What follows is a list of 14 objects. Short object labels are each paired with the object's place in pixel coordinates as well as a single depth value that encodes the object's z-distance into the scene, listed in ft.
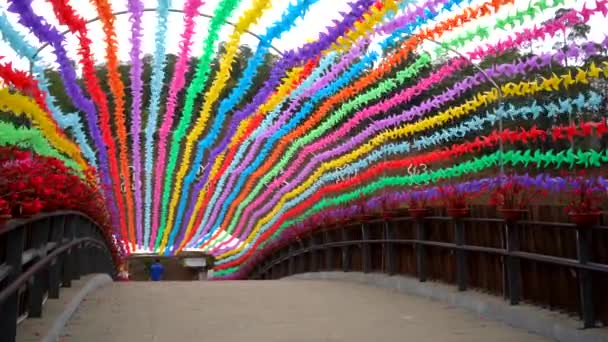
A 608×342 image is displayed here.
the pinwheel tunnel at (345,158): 20.89
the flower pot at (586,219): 18.01
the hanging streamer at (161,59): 35.40
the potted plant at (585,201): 18.10
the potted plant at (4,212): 13.71
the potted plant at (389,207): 37.06
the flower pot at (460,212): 27.63
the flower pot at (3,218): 13.66
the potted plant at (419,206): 32.48
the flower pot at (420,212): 32.38
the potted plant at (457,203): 27.71
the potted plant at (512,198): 22.89
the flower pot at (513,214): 22.68
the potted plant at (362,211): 42.72
